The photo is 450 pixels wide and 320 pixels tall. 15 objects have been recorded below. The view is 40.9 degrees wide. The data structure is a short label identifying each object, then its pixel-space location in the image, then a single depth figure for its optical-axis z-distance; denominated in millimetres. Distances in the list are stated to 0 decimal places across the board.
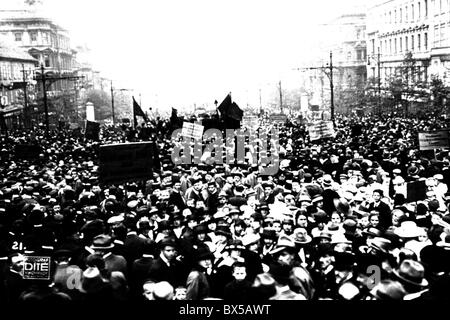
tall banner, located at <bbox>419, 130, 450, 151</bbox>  15812
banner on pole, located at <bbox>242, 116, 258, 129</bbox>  31606
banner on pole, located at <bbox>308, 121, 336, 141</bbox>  21766
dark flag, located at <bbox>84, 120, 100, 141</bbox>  25969
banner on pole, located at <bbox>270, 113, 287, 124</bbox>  34719
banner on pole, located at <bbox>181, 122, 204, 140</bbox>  22328
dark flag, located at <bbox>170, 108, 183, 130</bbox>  28906
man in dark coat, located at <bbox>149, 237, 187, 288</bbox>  8366
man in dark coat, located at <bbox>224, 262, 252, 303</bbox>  7824
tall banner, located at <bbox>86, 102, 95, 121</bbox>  50828
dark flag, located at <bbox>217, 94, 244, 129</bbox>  24828
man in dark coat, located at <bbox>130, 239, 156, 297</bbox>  8391
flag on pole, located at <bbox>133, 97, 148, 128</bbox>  26533
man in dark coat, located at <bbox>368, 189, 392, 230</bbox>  10820
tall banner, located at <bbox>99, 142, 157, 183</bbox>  12648
